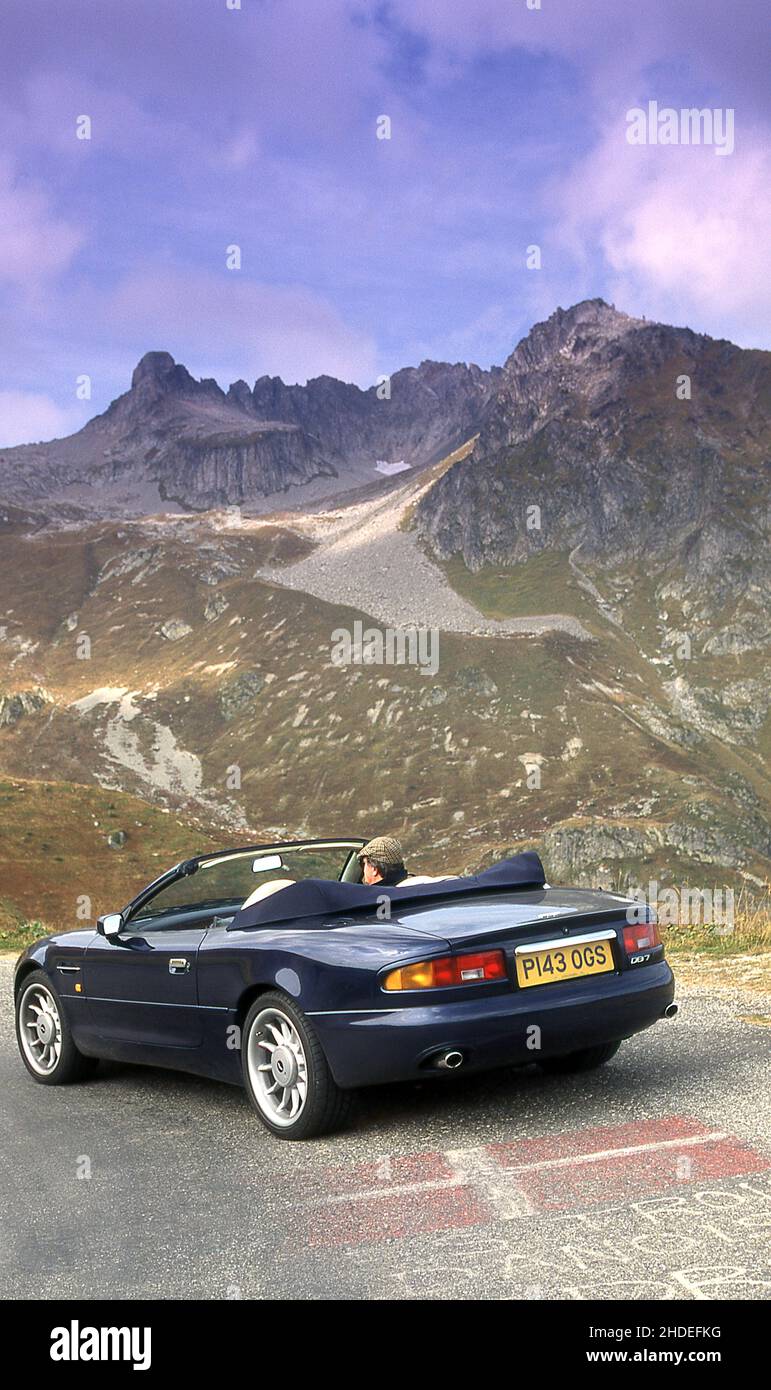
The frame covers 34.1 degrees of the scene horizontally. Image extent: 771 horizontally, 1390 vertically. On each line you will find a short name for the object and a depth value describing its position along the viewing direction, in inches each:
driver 258.7
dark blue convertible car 206.4
